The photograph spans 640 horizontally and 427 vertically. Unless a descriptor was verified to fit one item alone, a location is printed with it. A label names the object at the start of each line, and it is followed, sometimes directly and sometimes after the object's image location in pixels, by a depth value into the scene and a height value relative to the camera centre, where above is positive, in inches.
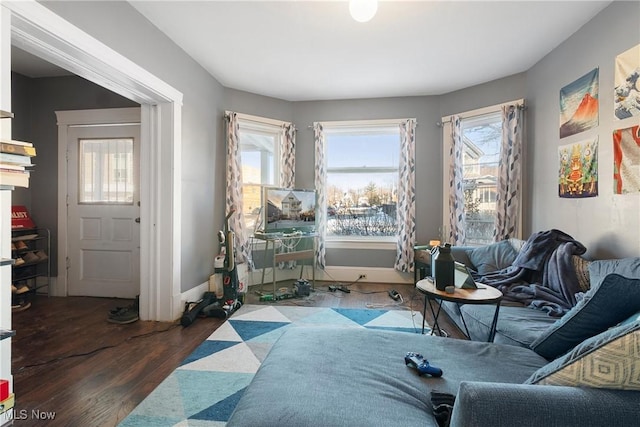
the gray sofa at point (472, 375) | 31.0 -26.1
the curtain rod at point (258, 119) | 158.7 +49.7
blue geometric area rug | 64.7 -43.3
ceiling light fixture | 74.6 +50.1
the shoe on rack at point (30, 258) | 136.0 -22.5
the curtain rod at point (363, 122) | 173.9 +50.6
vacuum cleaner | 122.4 -38.0
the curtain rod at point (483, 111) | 138.5 +49.9
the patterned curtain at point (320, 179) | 176.4 +17.8
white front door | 145.4 -1.0
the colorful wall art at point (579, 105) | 100.2 +37.3
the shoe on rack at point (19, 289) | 128.0 -34.7
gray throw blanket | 88.1 -21.1
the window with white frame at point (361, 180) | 180.1 +18.1
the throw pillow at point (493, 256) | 122.6 -18.7
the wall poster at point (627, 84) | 84.0 +36.4
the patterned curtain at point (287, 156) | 175.3 +30.6
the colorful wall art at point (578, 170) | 100.1 +14.7
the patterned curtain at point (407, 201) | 168.7 +5.3
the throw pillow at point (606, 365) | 31.8 -16.6
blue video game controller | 50.7 -26.4
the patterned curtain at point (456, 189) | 159.0 +11.6
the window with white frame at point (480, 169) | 152.7 +22.0
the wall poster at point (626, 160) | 84.3 +14.9
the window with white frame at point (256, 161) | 169.8 +27.6
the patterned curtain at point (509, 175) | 138.3 +16.6
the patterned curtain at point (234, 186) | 156.8 +11.9
